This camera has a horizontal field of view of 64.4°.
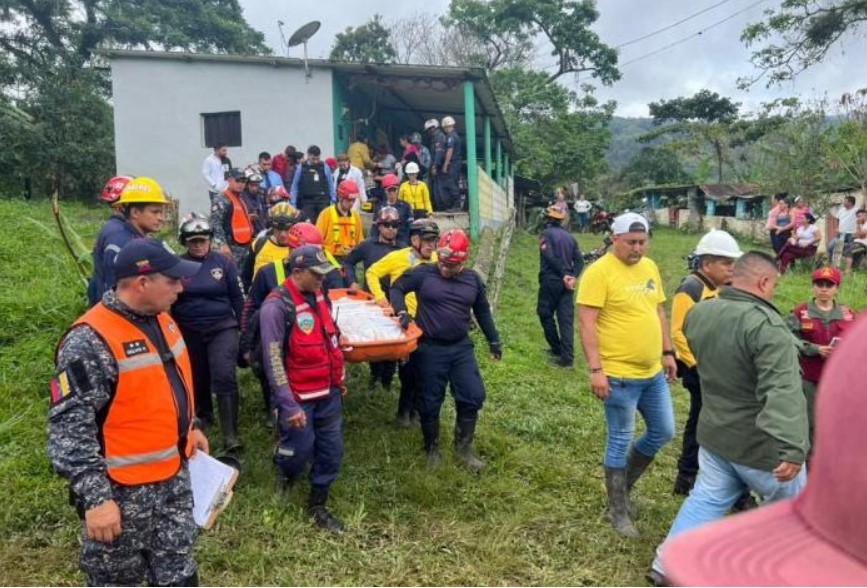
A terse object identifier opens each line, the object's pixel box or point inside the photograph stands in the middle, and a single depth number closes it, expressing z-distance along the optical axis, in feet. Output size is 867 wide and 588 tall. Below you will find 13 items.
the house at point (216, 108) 45.27
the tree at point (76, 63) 54.90
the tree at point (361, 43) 114.52
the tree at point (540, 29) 110.73
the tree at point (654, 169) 133.14
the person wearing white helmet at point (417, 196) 32.94
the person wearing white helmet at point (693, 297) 14.61
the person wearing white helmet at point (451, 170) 38.55
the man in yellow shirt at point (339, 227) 24.03
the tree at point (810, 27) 58.34
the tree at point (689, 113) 132.57
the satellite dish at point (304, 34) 43.11
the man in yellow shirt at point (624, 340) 13.58
